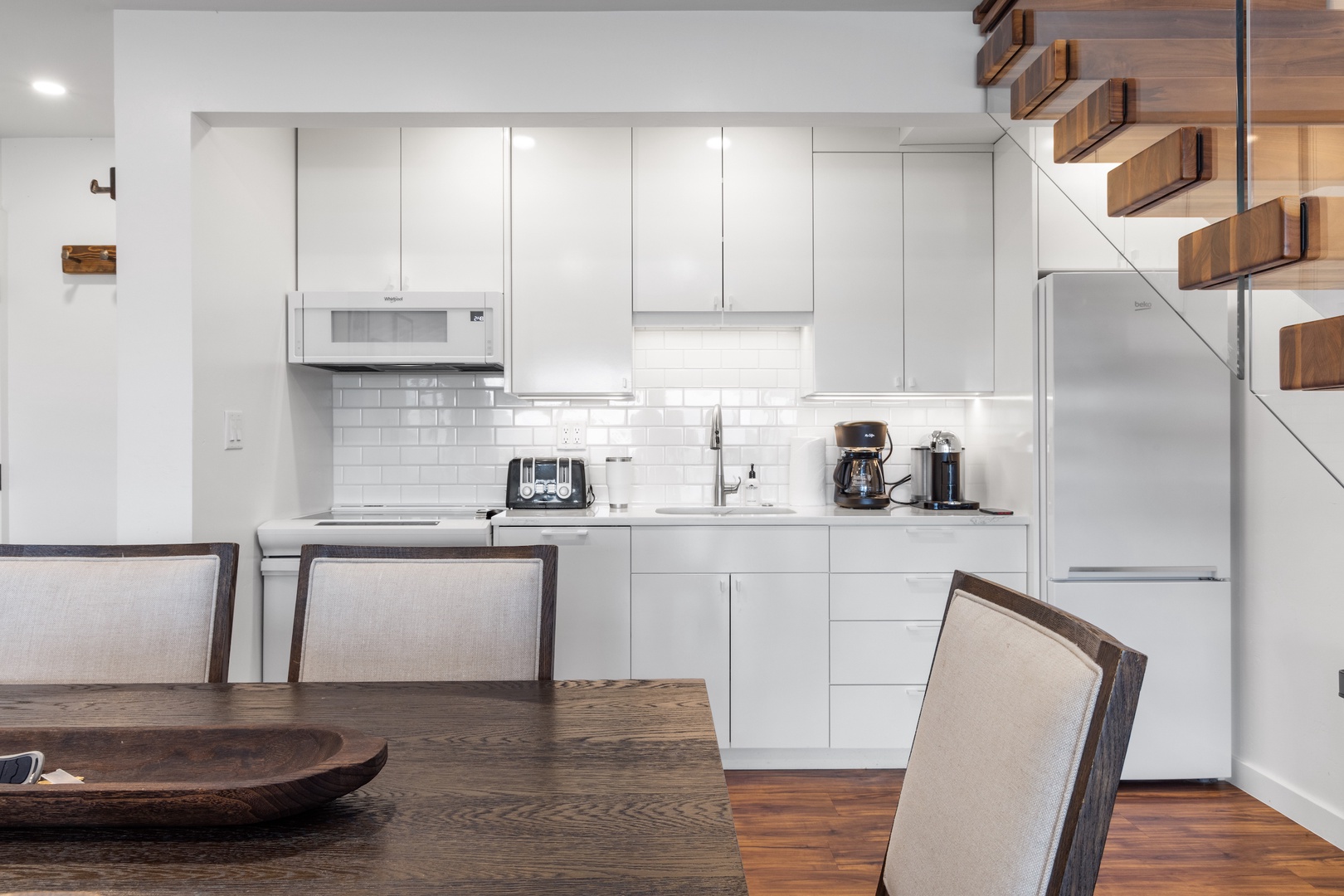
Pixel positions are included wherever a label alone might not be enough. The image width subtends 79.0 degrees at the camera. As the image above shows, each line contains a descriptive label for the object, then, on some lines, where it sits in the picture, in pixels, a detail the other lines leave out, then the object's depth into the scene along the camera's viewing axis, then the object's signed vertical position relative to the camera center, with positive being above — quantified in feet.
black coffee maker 10.24 -0.25
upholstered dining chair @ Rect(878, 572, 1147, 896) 2.24 -0.96
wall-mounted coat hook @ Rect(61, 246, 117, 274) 10.94 +2.56
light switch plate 8.34 +0.20
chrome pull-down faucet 10.54 -0.02
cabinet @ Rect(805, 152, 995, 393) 10.27 +2.21
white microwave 9.87 +1.48
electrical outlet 11.26 +0.16
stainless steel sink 9.80 -0.77
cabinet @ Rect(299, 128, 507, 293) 10.18 +3.03
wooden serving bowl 2.61 -1.17
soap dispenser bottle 11.23 -0.60
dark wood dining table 2.46 -1.29
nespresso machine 10.18 -0.33
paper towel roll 10.93 -0.32
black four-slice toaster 10.61 -0.46
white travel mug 10.83 -0.43
